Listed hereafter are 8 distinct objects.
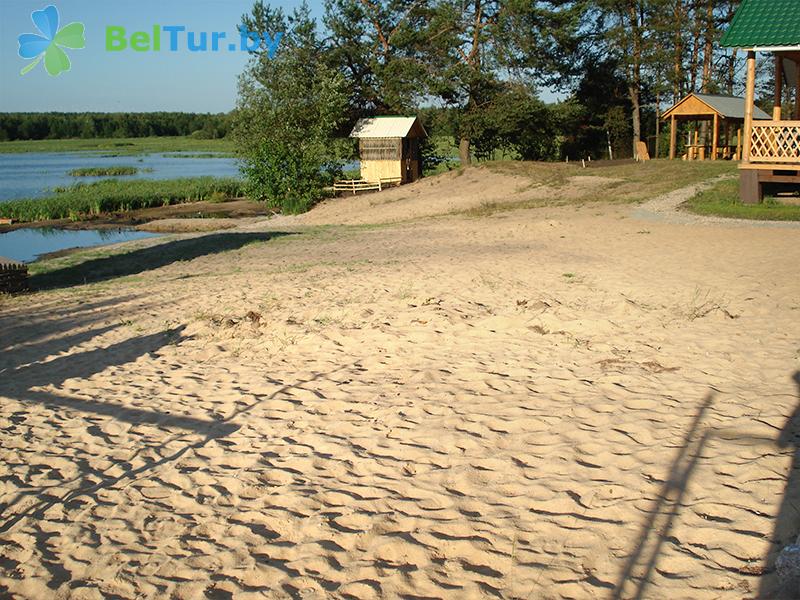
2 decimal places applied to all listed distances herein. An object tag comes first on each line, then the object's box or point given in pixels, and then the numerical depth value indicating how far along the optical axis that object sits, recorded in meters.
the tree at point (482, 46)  35.19
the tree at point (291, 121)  32.75
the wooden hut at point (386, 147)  34.16
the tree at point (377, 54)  36.03
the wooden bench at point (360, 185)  33.56
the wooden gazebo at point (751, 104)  17.41
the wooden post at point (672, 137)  31.95
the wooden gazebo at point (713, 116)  30.56
